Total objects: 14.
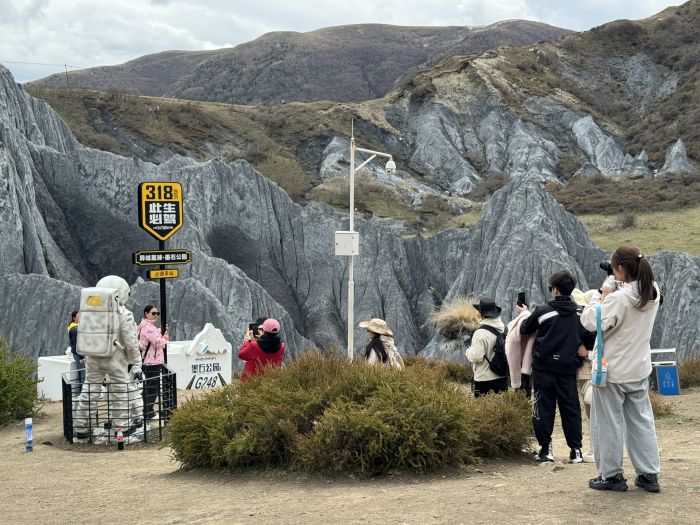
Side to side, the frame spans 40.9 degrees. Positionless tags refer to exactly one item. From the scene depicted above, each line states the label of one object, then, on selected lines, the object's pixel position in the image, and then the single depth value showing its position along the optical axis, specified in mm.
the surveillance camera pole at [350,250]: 19047
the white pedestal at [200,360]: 17297
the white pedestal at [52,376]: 16281
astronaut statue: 10898
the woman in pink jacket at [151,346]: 12586
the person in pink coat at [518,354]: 9086
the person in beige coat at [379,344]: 10609
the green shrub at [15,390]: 13111
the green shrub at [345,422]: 8062
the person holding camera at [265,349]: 11023
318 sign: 14250
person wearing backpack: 10156
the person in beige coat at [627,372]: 6812
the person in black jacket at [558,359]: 8586
